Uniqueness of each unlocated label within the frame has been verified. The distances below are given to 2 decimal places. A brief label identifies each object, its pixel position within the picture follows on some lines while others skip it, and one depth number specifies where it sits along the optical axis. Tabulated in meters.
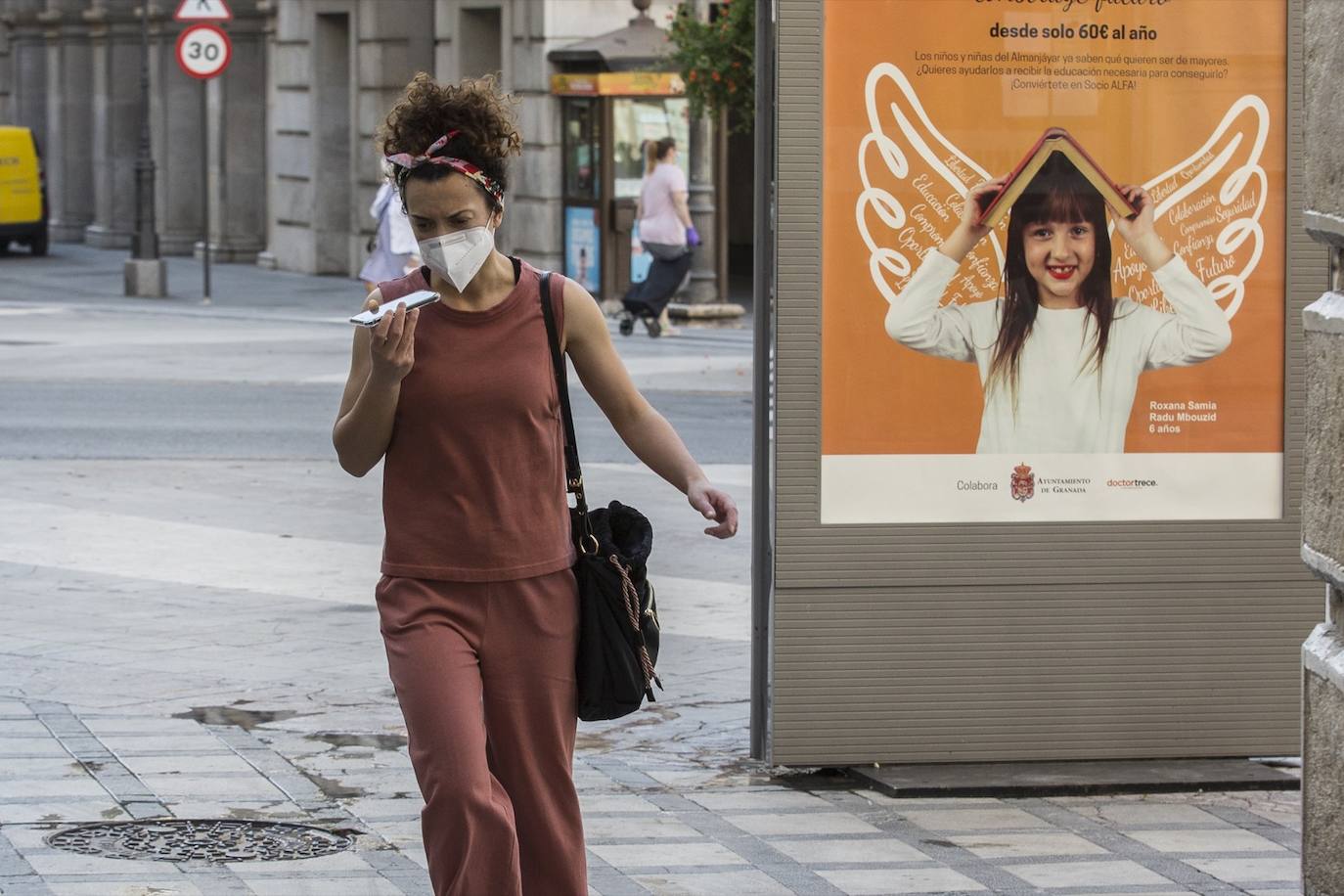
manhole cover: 5.79
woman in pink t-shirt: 21.86
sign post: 26.48
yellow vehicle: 36.06
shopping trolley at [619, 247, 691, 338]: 22.11
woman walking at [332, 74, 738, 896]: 4.33
